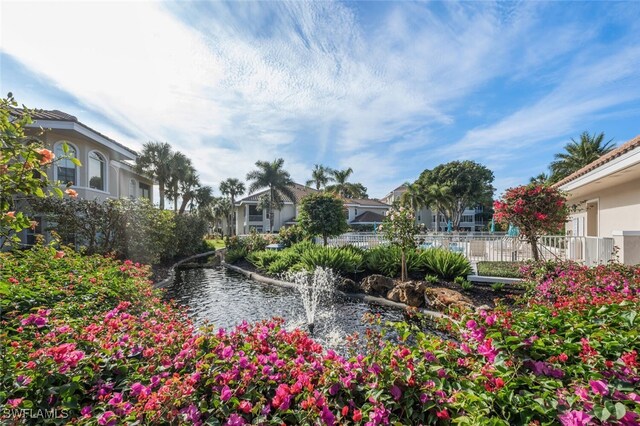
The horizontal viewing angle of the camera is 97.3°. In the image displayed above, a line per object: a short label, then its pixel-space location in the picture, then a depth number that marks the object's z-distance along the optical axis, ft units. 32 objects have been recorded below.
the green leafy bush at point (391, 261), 34.81
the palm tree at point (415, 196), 146.51
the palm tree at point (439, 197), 140.01
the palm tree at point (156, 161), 82.79
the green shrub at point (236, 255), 58.06
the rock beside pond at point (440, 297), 23.86
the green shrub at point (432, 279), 31.31
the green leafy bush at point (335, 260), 36.91
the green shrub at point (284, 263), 42.65
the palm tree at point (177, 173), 87.04
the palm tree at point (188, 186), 96.10
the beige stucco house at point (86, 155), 46.62
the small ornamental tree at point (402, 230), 31.76
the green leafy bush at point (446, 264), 32.58
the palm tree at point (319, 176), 161.48
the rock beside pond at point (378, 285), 30.58
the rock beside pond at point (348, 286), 32.53
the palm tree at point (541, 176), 144.44
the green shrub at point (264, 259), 47.36
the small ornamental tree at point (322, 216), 49.21
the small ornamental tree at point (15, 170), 7.16
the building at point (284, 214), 140.15
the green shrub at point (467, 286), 29.17
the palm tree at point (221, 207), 176.65
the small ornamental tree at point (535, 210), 31.58
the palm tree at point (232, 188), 161.68
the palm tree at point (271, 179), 125.59
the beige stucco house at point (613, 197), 25.17
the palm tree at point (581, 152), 102.12
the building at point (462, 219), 189.78
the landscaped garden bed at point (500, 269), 31.86
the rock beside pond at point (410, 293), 26.86
